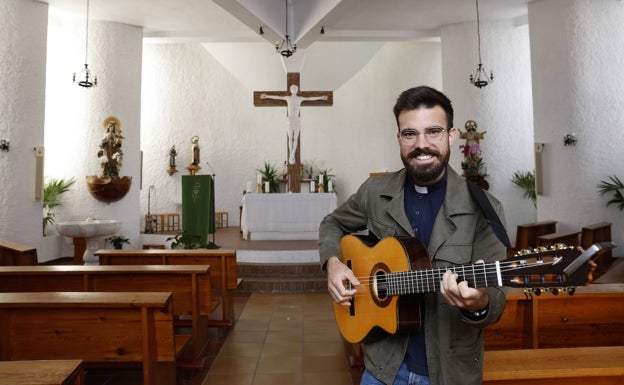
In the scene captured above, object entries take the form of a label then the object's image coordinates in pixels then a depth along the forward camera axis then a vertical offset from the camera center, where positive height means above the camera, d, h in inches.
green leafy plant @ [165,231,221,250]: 192.0 -13.1
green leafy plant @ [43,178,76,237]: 279.7 +17.0
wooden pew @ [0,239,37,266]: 156.6 -14.5
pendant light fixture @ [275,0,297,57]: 291.0 +129.4
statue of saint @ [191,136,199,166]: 390.9 +58.7
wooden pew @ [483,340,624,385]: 58.3 -23.0
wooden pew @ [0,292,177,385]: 79.7 -22.6
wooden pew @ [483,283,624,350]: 82.1 -23.3
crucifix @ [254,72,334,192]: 315.9 +88.4
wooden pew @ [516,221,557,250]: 236.1 -12.9
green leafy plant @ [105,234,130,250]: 296.7 -17.4
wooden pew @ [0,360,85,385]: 46.9 -18.9
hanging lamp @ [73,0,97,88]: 287.6 +102.3
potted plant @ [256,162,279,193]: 386.0 +39.4
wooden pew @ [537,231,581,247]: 192.1 -14.0
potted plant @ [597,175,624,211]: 238.2 +12.5
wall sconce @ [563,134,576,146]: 252.8 +44.5
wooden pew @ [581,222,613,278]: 208.8 -13.9
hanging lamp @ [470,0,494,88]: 295.7 +104.7
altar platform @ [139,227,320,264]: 235.6 -21.1
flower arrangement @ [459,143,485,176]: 296.7 +39.1
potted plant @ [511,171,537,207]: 300.5 +21.4
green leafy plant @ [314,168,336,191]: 377.7 +36.9
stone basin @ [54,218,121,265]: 251.3 -8.6
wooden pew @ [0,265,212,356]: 118.9 -19.4
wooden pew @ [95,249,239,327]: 152.6 -17.3
